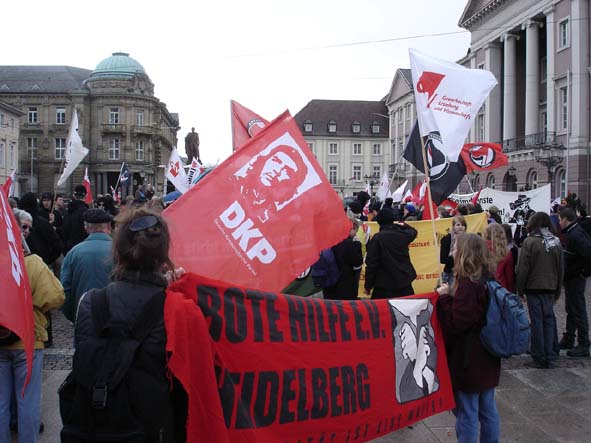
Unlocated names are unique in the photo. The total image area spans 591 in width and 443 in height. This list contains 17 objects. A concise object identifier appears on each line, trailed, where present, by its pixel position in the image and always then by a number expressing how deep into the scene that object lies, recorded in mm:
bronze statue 24016
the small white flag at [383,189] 23188
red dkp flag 3814
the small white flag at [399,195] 25281
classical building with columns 39438
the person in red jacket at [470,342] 4203
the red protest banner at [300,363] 2854
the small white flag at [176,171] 17172
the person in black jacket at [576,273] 8164
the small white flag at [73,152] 14164
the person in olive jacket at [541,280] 7539
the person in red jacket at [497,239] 6863
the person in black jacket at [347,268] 7605
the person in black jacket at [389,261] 6996
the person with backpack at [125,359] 2566
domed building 82625
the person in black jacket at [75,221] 10148
